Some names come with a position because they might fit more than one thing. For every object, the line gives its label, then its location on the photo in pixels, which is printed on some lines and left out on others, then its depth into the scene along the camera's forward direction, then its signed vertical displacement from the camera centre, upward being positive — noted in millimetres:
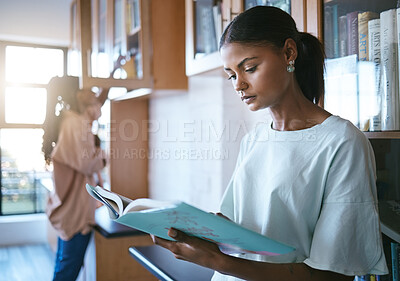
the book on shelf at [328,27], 1049 +266
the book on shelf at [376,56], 958 +178
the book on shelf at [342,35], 1035 +244
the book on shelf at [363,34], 982 +233
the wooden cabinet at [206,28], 1463 +414
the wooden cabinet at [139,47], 2215 +491
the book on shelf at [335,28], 1040 +262
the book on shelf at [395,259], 1030 -301
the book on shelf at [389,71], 924 +139
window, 4098 +194
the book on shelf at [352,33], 1012 +243
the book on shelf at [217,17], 1542 +437
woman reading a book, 790 -77
